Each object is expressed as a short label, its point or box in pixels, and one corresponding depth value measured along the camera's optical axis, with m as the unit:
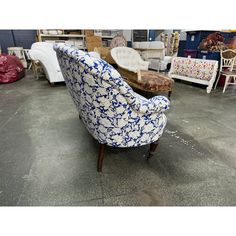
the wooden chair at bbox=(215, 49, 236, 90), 3.89
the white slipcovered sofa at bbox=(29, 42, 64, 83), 4.03
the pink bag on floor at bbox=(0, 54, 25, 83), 4.57
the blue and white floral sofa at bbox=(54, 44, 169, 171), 1.05
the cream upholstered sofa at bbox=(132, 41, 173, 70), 6.07
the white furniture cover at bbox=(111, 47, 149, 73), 4.10
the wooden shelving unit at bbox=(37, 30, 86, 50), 5.93
